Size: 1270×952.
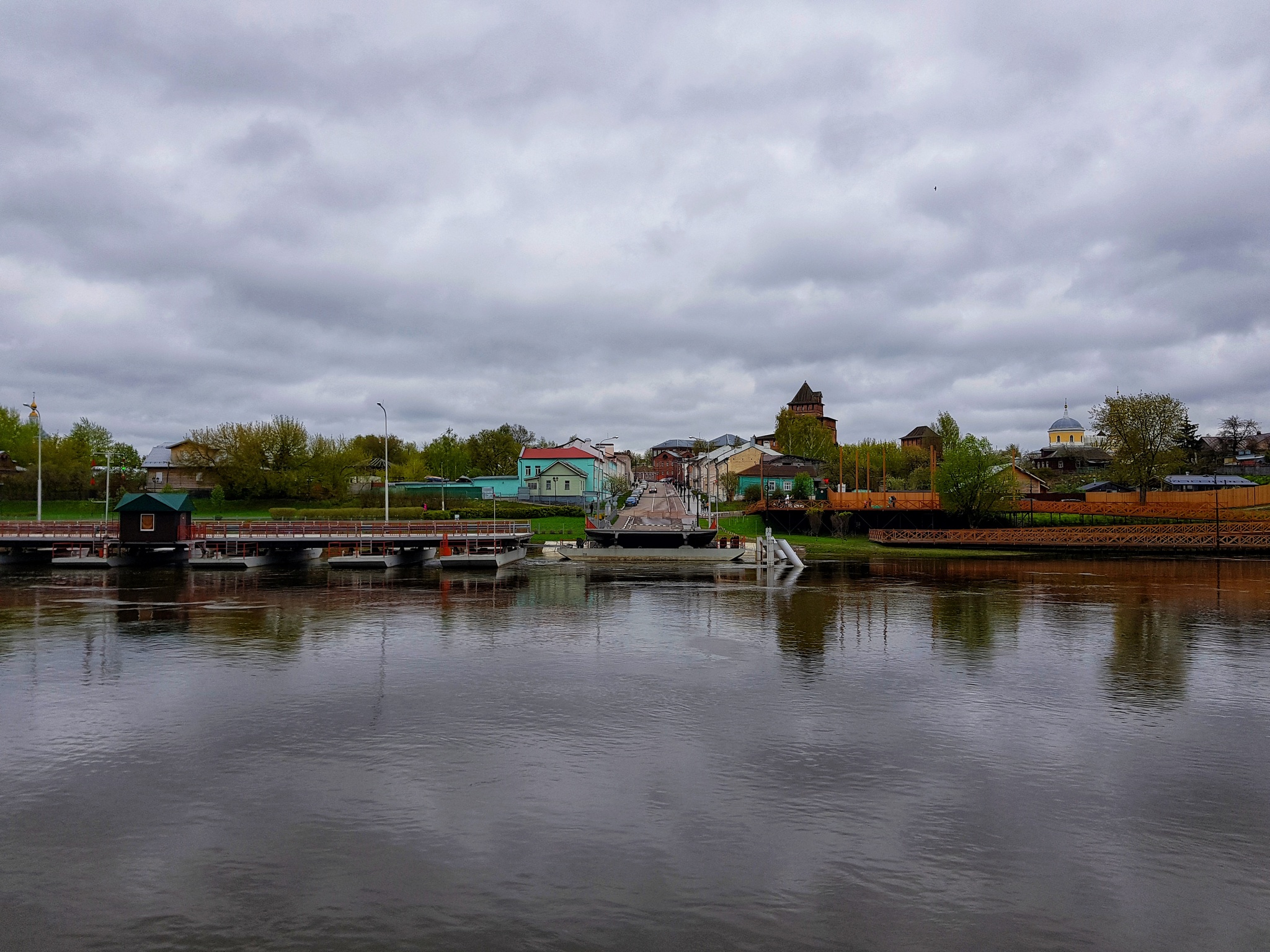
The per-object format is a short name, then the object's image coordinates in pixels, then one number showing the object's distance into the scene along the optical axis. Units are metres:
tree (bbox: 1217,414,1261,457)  126.88
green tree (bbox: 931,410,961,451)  96.69
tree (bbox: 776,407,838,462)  141.25
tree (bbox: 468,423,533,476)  142.12
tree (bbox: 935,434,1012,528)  75.50
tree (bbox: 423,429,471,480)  132.50
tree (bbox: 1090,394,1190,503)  82.69
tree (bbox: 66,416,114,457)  107.50
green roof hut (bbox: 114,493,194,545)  56.91
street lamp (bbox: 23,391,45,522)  59.01
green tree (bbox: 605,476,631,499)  138.50
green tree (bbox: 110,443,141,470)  104.04
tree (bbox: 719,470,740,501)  121.69
